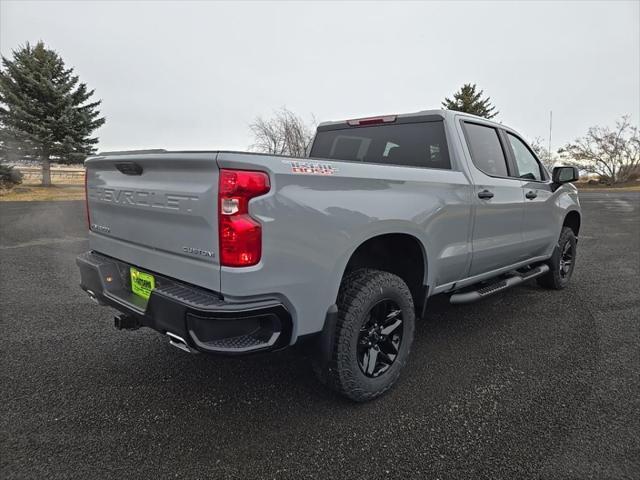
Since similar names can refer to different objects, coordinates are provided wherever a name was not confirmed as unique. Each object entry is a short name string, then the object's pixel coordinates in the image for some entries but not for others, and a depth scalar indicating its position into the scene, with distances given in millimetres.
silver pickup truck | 1922
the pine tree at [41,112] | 22969
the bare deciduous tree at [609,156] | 46812
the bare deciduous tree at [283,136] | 32750
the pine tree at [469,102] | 39875
